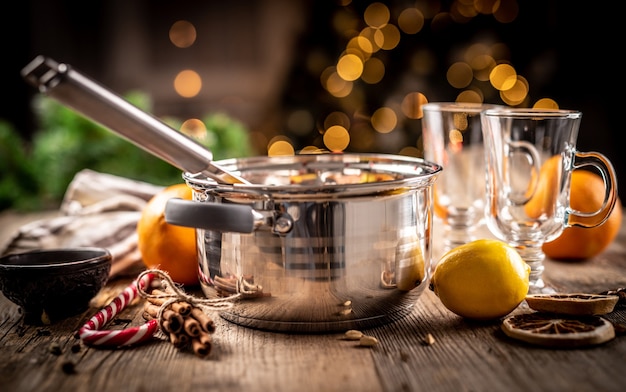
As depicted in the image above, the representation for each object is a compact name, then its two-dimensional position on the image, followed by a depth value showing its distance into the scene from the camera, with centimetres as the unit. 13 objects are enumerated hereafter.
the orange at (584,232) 123
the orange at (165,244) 110
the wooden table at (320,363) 74
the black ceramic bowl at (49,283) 95
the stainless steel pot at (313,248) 84
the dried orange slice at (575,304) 90
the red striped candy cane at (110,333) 86
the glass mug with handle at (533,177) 102
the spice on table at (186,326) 84
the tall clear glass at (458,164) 124
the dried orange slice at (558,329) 82
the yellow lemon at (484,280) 90
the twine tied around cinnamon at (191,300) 89
